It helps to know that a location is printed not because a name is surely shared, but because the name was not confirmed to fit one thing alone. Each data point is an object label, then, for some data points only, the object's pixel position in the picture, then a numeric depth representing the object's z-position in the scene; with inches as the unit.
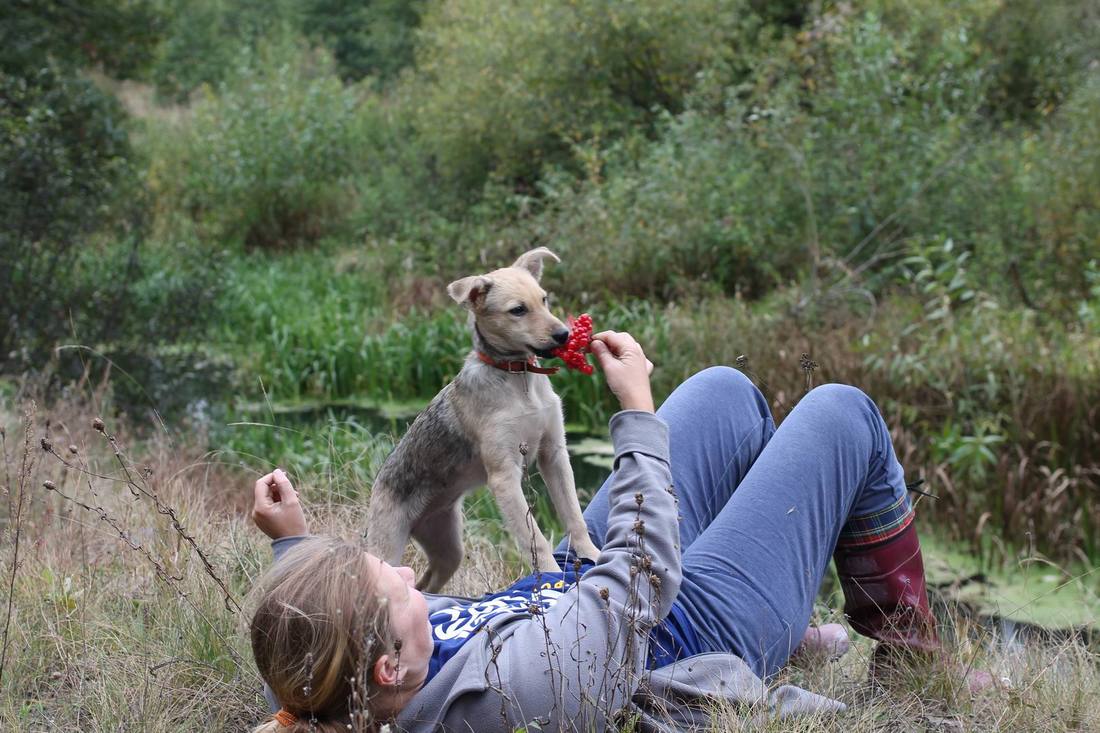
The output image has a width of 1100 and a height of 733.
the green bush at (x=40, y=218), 337.4
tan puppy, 130.1
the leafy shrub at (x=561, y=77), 531.8
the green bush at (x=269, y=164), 649.6
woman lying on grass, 85.3
